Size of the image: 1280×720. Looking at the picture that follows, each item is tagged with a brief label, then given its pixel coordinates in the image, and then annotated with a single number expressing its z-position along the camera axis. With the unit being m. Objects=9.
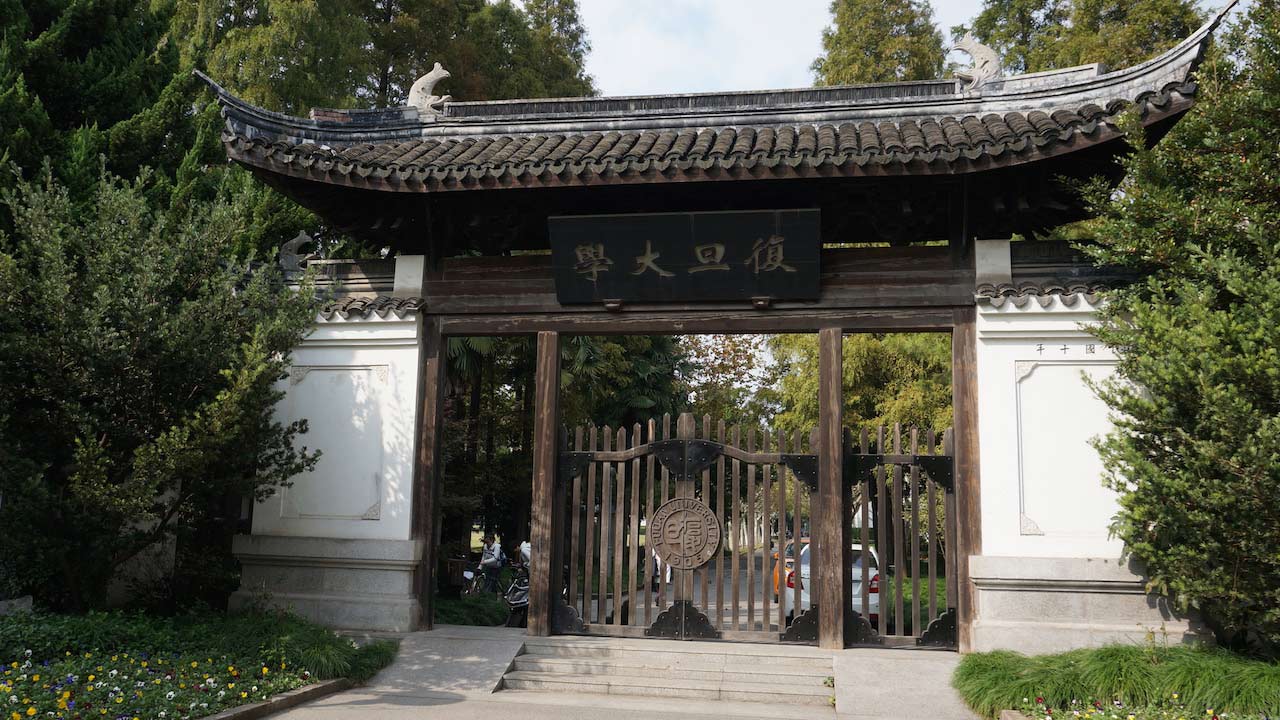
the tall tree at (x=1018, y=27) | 17.81
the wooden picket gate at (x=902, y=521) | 6.80
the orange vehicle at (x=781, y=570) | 6.64
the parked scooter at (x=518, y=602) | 10.90
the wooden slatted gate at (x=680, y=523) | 7.09
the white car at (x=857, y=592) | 10.23
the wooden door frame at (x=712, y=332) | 6.91
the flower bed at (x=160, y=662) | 4.96
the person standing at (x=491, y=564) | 14.55
